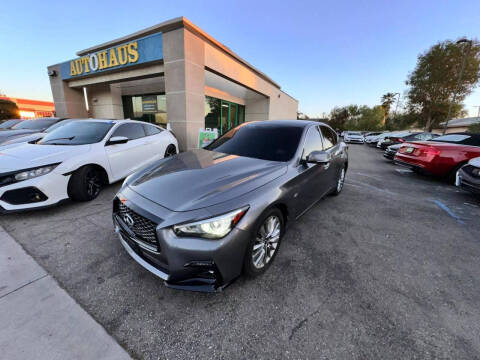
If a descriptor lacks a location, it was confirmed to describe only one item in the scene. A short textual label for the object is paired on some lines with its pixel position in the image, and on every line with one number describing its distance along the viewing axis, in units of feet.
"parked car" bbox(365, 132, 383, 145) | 63.59
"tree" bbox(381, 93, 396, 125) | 161.99
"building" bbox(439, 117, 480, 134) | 107.37
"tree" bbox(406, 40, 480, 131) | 74.13
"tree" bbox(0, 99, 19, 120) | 80.38
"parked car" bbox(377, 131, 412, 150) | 41.14
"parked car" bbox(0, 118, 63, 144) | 22.57
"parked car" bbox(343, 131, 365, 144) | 68.28
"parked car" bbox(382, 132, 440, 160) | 38.11
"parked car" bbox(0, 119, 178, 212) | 9.45
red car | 18.15
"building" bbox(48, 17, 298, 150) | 26.04
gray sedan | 5.11
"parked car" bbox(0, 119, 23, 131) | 30.14
